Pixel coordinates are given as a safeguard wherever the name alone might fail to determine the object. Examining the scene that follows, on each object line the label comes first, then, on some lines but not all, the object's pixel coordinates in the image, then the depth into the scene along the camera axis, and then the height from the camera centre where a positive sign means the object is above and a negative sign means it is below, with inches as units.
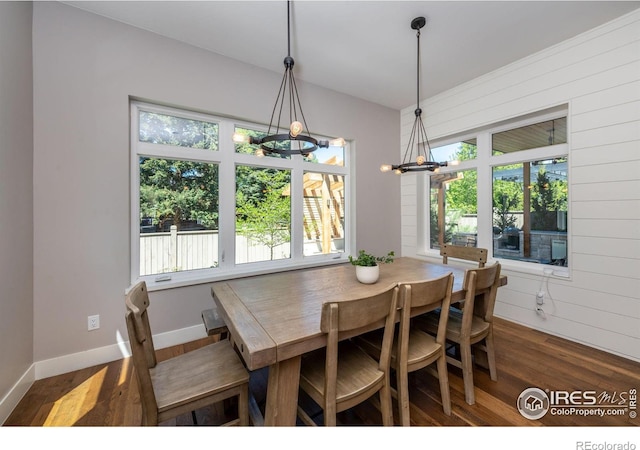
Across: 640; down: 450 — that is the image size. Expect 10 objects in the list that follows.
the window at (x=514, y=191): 111.6 +16.6
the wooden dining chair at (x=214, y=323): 68.0 -26.7
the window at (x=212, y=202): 101.1 +10.4
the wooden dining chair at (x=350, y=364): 46.3 -31.2
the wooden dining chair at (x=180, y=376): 44.5 -30.8
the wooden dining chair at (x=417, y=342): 56.4 -30.0
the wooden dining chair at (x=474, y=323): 67.1 -29.3
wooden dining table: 45.8 -19.6
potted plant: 78.7 -13.3
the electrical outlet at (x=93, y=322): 87.5 -32.8
